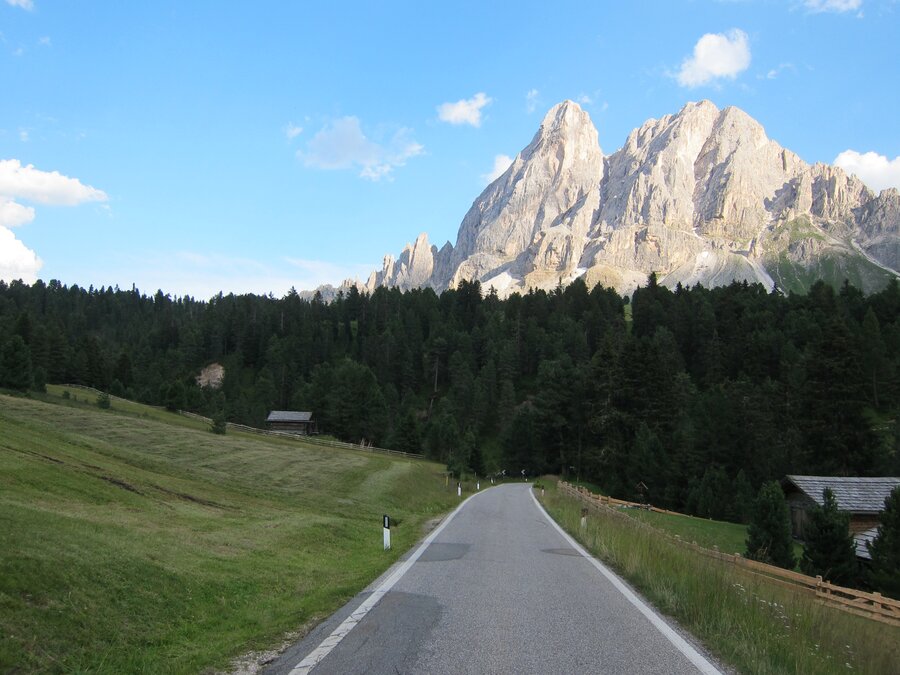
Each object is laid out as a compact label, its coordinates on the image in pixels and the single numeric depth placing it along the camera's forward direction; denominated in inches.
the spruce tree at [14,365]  2239.2
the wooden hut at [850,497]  1331.2
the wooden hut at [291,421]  3779.5
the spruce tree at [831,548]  956.6
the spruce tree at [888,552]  861.2
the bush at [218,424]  2345.0
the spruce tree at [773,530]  1020.5
